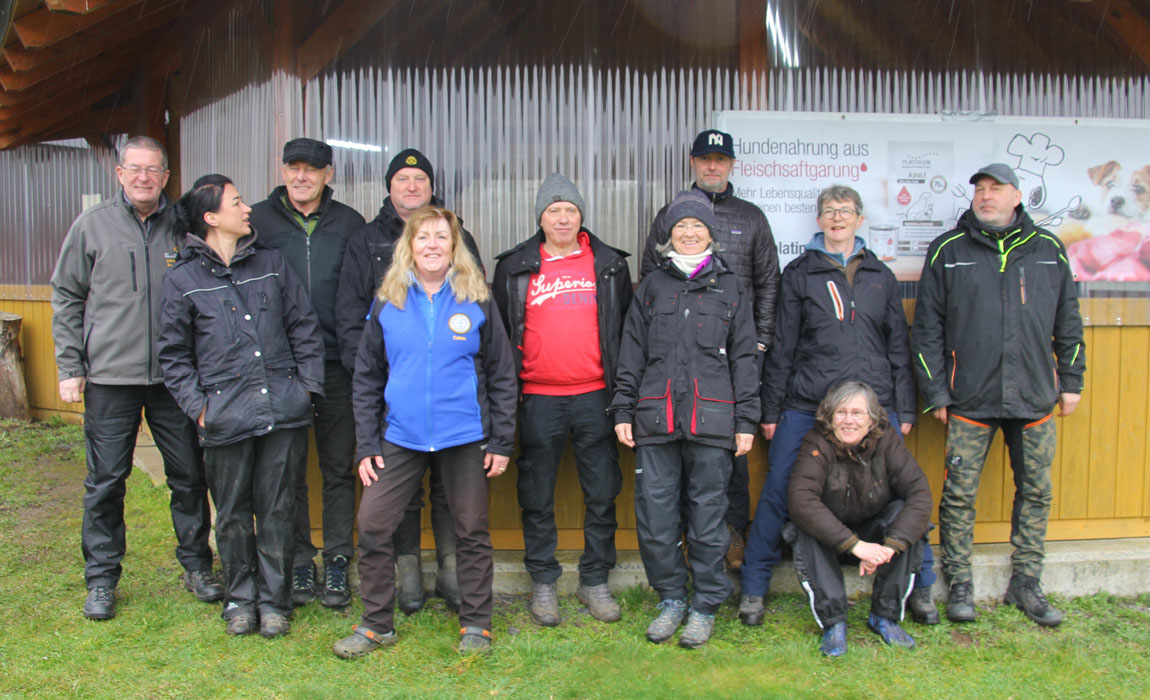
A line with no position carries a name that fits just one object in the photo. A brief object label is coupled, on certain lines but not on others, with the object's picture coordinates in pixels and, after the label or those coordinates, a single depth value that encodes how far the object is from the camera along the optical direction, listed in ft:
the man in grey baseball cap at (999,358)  13.44
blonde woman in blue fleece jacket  12.02
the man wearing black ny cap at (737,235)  14.01
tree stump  29.40
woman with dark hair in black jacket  12.21
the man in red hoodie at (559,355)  13.12
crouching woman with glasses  12.53
